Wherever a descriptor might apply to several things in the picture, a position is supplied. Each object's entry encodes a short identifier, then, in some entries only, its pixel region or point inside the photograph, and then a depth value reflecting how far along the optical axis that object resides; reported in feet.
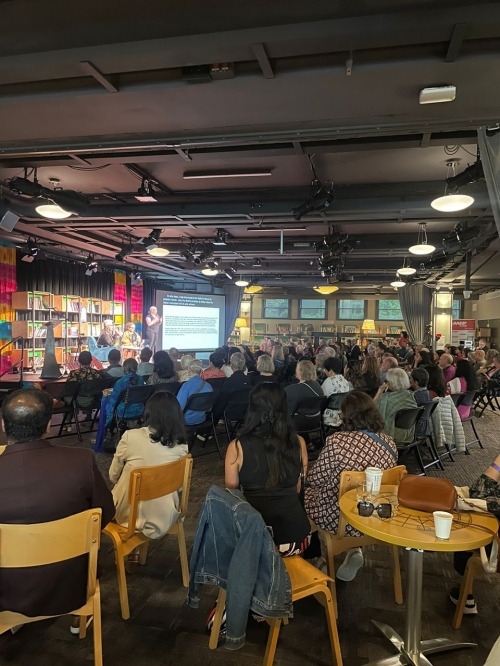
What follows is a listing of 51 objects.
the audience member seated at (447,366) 25.44
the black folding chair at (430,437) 17.42
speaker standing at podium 46.98
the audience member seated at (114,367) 23.09
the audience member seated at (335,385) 20.29
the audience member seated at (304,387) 18.56
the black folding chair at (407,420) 16.17
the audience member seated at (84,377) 21.11
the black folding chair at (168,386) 19.44
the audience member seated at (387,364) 22.53
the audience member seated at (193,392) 18.52
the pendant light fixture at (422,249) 24.18
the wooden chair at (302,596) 6.81
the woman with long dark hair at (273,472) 7.98
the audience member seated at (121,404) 19.11
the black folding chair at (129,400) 18.84
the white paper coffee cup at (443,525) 6.56
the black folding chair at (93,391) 20.68
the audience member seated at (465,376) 25.03
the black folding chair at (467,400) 21.43
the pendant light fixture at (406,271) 30.75
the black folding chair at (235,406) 19.79
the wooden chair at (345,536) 8.60
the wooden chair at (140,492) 8.31
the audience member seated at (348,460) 9.37
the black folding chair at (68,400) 20.66
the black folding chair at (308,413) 18.30
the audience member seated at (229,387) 19.79
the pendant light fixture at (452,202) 15.55
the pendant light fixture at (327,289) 46.58
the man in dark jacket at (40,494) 6.06
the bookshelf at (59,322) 32.19
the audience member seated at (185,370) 21.33
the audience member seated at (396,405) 16.61
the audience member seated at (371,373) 22.65
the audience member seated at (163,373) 20.62
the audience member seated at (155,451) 9.11
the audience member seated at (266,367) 22.52
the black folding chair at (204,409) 17.98
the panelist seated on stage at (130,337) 43.71
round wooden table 6.56
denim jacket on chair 6.21
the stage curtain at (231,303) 57.57
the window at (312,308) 66.23
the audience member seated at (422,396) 18.24
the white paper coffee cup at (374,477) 8.28
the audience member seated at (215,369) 21.83
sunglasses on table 7.36
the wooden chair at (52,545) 5.83
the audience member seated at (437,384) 19.97
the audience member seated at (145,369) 22.80
